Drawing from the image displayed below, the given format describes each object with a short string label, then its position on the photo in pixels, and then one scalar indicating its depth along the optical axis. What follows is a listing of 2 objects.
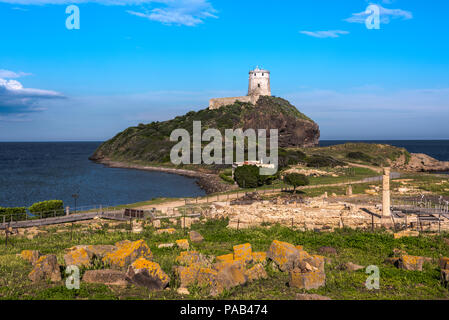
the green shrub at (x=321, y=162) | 82.62
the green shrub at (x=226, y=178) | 70.55
